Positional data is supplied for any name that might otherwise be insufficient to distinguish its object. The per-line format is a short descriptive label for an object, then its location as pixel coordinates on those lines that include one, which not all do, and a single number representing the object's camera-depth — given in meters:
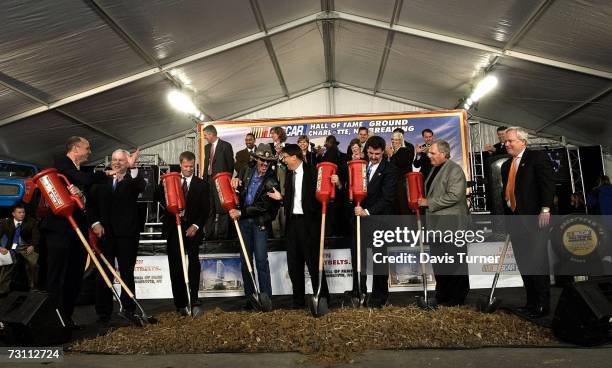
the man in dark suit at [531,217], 3.77
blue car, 10.27
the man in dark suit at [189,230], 4.34
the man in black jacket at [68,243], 3.90
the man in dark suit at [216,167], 6.01
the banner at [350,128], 7.13
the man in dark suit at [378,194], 4.36
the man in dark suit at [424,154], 5.62
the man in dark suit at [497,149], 6.67
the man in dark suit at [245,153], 7.20
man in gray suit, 4.10
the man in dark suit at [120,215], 4.27
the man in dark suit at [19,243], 5.96
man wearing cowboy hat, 4.56
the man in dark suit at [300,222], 4.34
